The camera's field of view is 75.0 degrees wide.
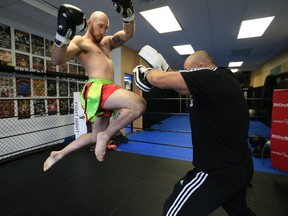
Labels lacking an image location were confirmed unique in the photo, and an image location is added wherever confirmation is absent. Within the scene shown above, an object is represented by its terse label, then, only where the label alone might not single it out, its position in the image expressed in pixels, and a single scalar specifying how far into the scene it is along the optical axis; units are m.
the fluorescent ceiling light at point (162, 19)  3.10
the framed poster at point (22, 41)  3.23
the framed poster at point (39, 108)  3.56
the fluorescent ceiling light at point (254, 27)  3.55
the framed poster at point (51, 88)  3.78
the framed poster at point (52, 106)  3.80
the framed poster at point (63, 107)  4.04
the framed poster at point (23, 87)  3.25
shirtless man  1.02
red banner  2.63
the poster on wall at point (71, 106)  4.21
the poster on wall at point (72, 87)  4.23
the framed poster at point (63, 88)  4.02
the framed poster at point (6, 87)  2.99
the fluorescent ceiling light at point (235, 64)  8.18
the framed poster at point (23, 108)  3.29
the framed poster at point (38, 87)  3.52
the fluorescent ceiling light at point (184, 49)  5.25
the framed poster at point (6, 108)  3.06
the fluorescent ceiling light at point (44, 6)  2.69
